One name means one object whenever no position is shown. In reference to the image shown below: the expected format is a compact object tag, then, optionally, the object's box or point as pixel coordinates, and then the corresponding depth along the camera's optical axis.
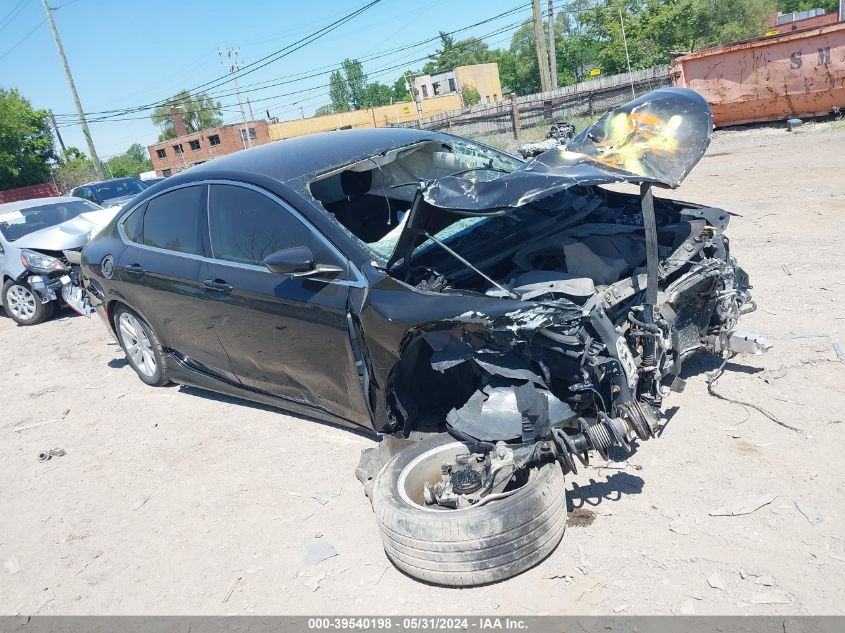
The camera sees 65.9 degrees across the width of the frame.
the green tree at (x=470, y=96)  67.12
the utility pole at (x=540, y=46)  24.08
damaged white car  8.30
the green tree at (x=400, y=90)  98.70
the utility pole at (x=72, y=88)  32.84
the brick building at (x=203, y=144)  58.69
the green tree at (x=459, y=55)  74.38
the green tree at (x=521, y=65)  68.64
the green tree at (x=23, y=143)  36.91
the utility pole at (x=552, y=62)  27.70
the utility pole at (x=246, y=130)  55.12
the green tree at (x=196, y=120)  85.46
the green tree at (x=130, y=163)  67.00
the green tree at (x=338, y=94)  102.06
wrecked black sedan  2.89
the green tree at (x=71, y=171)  41.25
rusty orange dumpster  14.34
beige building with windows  68.38
